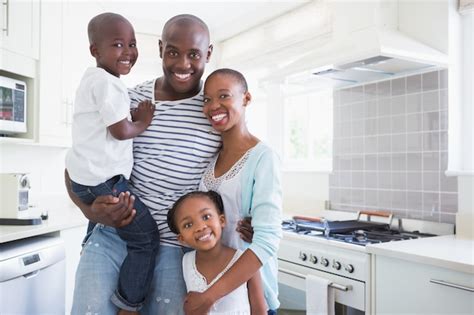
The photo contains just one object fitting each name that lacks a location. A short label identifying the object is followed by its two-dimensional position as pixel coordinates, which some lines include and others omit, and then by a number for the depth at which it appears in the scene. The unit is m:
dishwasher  2.07
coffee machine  2.45
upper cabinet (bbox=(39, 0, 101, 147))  2.89
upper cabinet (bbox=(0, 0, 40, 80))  2.57
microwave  2.62
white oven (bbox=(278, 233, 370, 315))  2.18
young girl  1.19
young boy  1.21
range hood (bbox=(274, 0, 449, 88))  2.32
